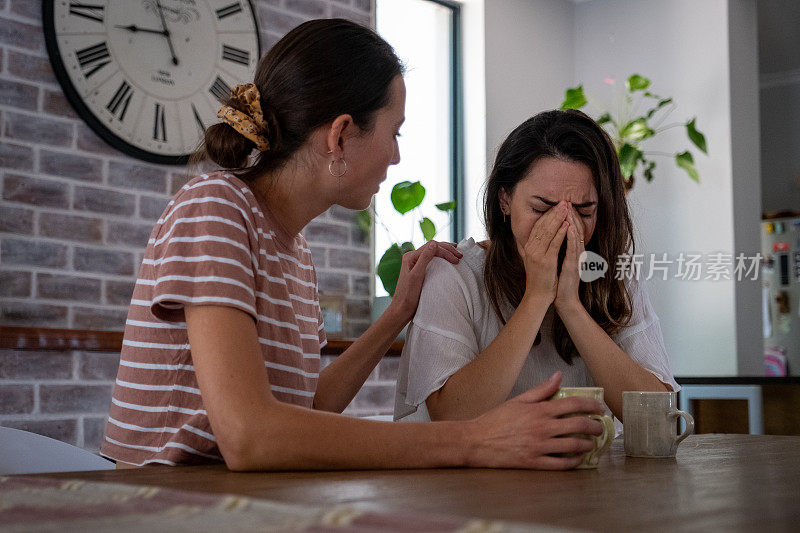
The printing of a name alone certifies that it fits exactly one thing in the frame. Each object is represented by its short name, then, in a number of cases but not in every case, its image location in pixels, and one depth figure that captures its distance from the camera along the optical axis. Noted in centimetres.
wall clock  263
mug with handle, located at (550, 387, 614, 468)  101
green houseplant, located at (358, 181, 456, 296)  297
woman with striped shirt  97
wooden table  66
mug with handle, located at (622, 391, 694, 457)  116
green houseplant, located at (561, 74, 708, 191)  380
